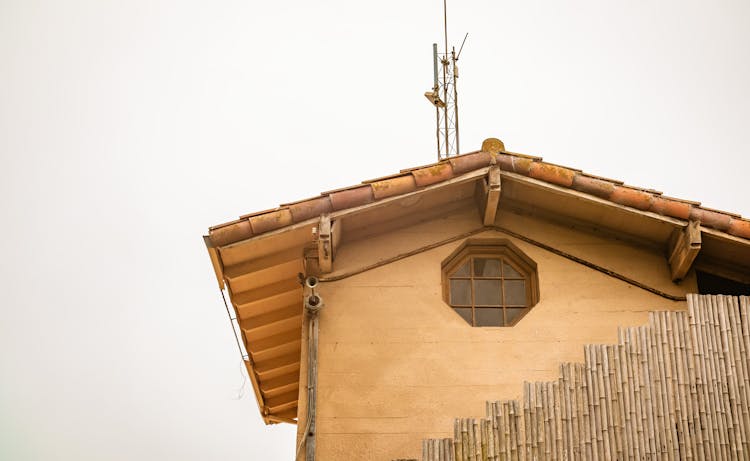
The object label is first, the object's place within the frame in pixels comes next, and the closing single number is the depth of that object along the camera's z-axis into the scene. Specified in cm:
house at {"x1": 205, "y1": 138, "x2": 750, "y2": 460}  1259
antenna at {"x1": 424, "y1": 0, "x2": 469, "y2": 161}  1689
